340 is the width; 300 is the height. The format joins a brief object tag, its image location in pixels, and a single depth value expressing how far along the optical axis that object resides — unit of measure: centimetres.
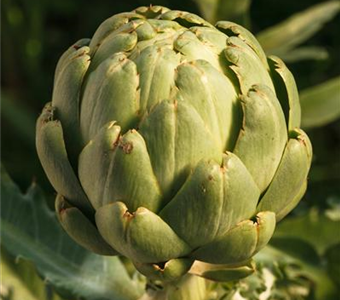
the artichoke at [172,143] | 60
